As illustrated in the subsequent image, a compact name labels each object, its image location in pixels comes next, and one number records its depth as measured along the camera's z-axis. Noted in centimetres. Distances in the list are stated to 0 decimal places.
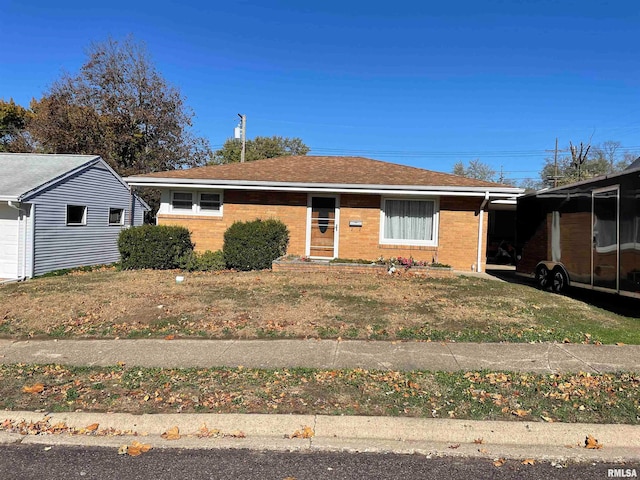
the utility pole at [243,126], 2999
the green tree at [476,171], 6188
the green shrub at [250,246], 1276
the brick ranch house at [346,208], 1381
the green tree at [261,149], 4928
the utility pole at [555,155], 4878
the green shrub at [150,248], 1334
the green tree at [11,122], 3716
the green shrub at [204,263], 1331
